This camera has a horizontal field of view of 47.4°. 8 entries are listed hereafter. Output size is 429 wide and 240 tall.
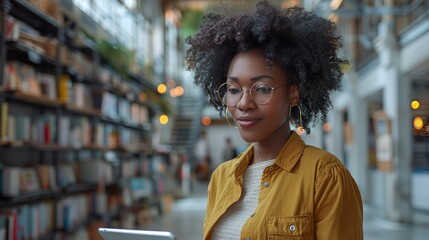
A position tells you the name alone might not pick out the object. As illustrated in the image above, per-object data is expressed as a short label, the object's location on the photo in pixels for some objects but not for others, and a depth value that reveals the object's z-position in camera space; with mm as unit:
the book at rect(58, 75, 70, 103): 4957
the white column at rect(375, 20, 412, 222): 8289
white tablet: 1026
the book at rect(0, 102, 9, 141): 3742
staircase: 16078
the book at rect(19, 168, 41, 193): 4223
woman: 1209
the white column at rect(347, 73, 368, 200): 11273
